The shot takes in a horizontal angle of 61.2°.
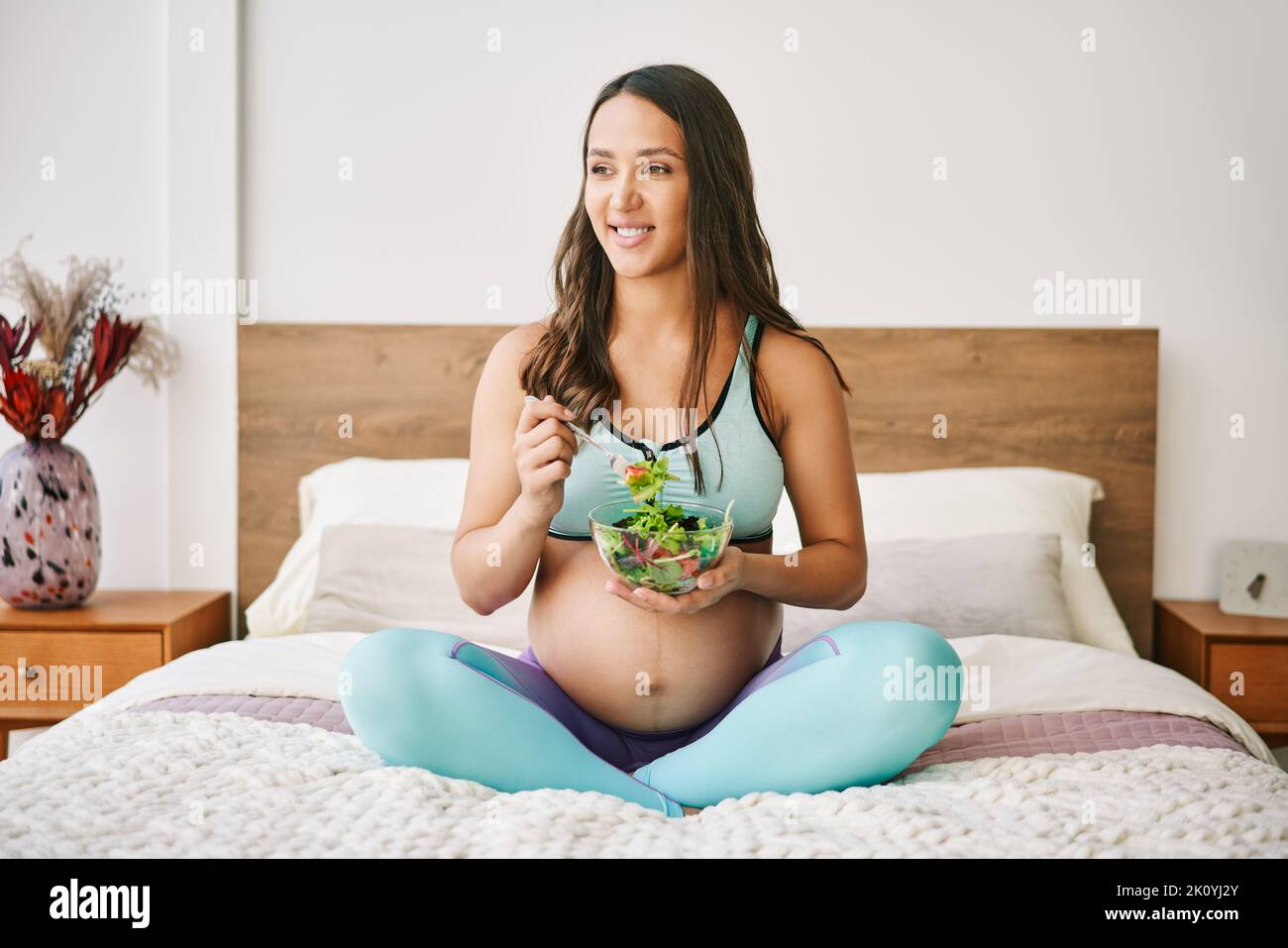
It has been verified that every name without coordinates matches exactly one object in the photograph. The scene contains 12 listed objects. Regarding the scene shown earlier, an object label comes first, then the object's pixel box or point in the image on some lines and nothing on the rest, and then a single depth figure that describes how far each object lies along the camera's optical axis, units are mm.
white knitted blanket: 1096
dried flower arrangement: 2426
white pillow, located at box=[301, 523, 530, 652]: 2268
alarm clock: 2531
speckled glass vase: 2396
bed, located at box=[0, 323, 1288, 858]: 1140
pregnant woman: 1318
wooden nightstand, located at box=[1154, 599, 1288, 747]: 2365
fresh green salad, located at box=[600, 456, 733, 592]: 1239
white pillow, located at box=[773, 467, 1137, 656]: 2393
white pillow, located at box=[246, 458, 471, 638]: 2461
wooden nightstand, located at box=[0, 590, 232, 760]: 2342
